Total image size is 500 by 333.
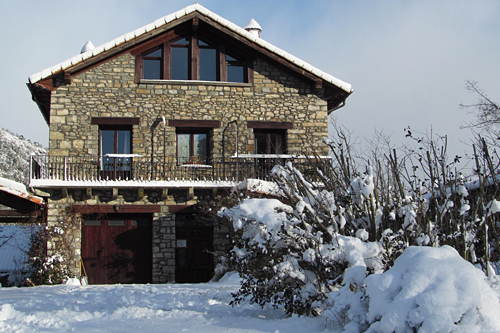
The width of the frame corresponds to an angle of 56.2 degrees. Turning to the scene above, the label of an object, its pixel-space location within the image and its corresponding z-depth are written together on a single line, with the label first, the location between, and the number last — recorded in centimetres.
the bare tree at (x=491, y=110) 1473
